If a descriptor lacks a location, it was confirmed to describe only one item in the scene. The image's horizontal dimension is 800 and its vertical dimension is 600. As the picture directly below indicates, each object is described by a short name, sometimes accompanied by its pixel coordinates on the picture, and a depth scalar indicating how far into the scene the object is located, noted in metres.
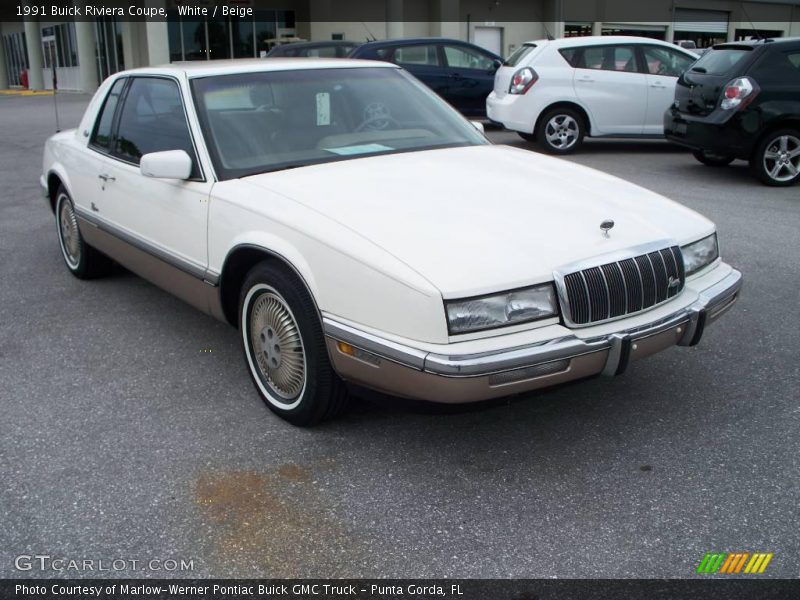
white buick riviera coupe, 2.88
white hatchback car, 11.43
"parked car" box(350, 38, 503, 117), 13.88
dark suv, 8.88
